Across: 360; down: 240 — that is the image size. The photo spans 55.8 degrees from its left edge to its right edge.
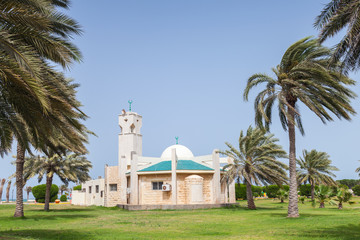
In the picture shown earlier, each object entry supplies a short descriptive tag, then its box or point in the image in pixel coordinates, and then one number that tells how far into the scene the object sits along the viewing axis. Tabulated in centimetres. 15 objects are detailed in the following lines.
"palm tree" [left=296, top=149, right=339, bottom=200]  4109
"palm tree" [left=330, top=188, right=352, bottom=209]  2935
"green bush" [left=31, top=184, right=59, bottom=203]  5509
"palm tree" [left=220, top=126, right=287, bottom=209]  3012
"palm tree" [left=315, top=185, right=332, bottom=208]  3009
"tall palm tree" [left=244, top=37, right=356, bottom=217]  2028
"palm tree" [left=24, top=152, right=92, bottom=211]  3344
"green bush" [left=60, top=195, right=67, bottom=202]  6775
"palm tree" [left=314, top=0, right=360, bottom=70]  1190
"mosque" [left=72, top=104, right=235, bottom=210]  3519
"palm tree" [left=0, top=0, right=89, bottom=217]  954
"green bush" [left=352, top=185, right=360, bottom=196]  5846
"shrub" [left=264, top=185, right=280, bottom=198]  5634
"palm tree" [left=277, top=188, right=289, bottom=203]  4336
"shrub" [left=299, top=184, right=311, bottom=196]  5612
